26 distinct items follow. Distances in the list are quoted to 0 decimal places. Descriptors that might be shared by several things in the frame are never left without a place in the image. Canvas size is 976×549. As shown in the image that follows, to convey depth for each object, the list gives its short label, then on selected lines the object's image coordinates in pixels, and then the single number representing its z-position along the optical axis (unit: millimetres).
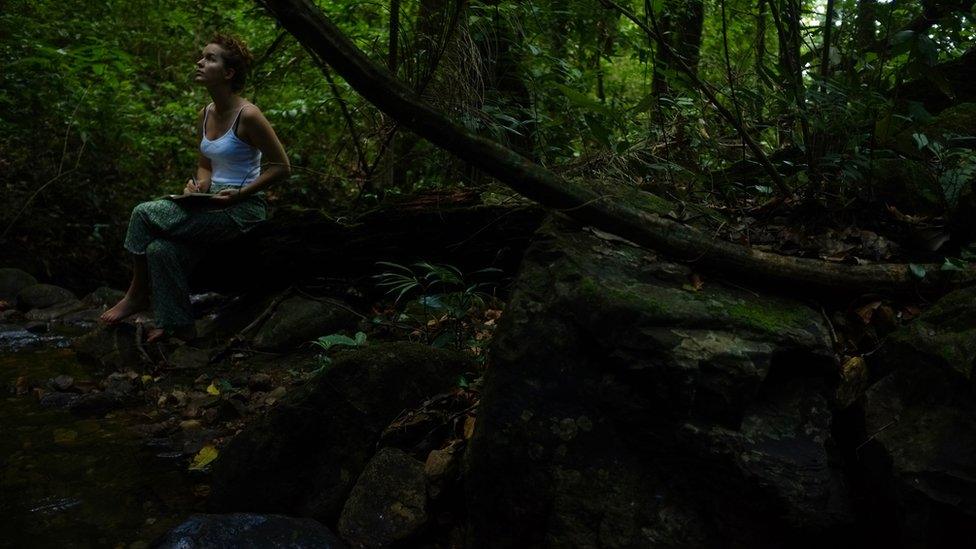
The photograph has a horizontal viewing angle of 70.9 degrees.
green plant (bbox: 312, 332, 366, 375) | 3424
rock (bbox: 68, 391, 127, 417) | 3879
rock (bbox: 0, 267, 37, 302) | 6184
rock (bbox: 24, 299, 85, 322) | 5773
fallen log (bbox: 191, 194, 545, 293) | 4523
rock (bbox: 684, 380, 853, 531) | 2076
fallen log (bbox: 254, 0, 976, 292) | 2531
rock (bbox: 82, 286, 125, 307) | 6152
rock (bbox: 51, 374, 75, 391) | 4160
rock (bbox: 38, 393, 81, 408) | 3969
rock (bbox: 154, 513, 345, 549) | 2383
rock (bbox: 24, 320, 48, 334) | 5379
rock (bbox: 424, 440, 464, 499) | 2574
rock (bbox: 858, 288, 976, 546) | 1895
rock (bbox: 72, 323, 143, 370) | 4695
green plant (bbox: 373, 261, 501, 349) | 3656
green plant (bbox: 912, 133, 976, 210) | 2838
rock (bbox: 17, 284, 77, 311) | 5997
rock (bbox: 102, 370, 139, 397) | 4230
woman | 4648
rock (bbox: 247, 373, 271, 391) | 4172
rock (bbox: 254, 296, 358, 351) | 4699
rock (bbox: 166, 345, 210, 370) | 4652
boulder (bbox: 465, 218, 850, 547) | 2141
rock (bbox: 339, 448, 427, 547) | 2527
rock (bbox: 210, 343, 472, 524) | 2811
